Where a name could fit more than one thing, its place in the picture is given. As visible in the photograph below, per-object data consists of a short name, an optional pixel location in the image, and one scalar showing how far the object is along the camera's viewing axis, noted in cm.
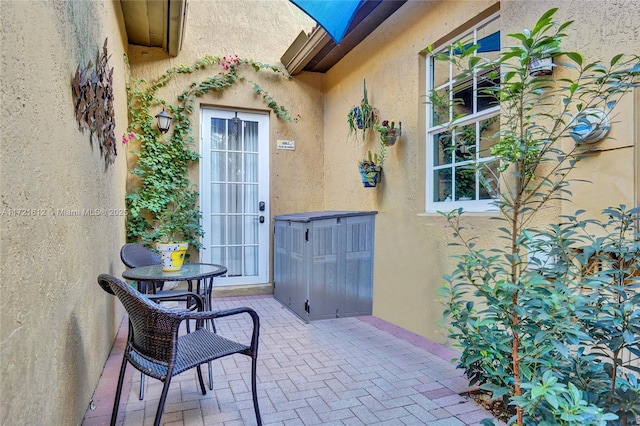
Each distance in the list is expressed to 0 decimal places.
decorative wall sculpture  187
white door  479
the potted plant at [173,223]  438
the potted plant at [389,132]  347
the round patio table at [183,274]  226
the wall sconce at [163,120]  436
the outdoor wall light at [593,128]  178
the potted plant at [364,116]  393
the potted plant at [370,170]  375
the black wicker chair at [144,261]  273
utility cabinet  371
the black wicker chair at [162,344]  157
